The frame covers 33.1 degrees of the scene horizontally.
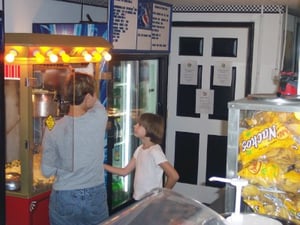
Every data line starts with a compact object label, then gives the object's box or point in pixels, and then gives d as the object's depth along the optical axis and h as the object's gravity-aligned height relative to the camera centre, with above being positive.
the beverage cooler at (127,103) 4.43 -0.46
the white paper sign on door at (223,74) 5.32 -0.16
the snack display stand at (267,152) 1.59 -0.29
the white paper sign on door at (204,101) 5.46 -0.46
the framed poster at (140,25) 4.12 +0.28
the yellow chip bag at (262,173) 1.61 -0.36
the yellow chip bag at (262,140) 1.59 -0.25
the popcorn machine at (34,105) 3.41 -0.37
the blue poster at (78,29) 4.02 +0.20
